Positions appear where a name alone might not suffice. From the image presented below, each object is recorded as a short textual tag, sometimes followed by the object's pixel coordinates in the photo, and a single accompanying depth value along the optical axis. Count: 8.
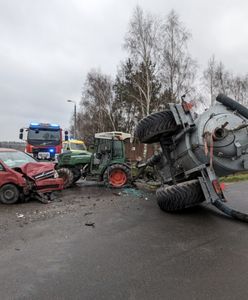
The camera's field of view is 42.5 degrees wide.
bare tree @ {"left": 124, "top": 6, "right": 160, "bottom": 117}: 25.66
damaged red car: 8.97
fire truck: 19.86
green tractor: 12.54
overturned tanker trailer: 6.46
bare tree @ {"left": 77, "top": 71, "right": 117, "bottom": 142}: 38.84
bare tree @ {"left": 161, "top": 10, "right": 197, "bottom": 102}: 26.20
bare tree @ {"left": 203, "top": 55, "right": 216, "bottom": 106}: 35.41
